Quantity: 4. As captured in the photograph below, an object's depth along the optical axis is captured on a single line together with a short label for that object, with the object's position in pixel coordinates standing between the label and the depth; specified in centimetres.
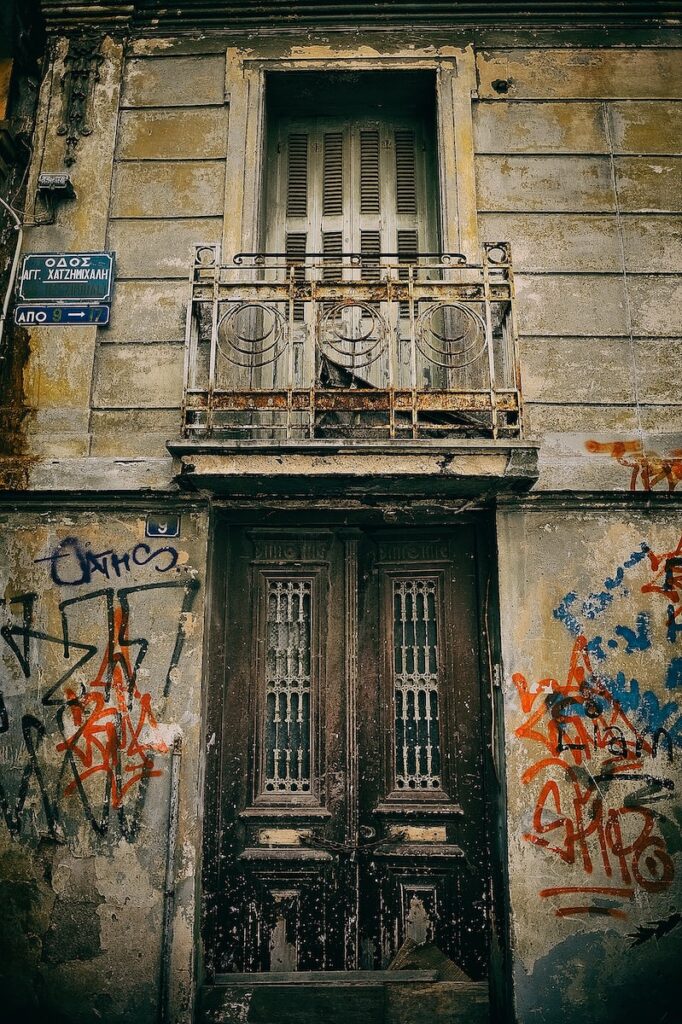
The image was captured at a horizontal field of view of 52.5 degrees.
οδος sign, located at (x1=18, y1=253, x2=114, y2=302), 477
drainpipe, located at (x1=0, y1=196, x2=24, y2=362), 476
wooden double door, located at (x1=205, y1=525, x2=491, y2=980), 419
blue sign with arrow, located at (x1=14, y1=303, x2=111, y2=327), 473
